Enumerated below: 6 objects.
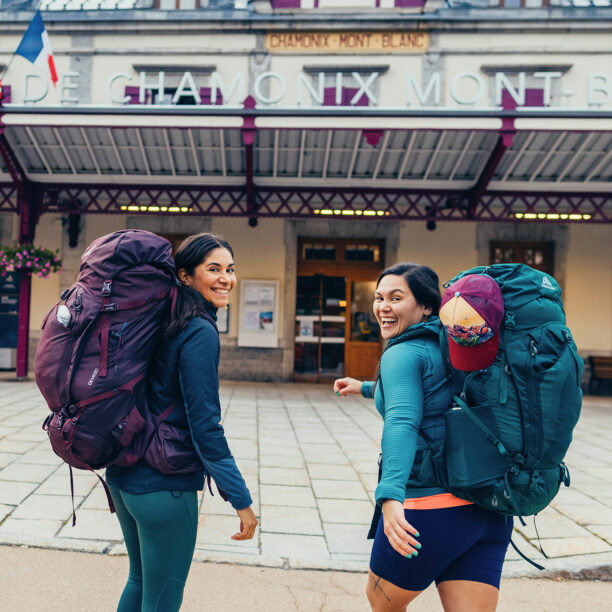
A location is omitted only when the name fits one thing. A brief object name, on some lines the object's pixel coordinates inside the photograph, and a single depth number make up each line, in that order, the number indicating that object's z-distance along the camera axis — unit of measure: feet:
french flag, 30.91
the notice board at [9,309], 40.24
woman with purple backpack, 5.69
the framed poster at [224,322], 40.19
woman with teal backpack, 5.52
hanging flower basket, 33.96
